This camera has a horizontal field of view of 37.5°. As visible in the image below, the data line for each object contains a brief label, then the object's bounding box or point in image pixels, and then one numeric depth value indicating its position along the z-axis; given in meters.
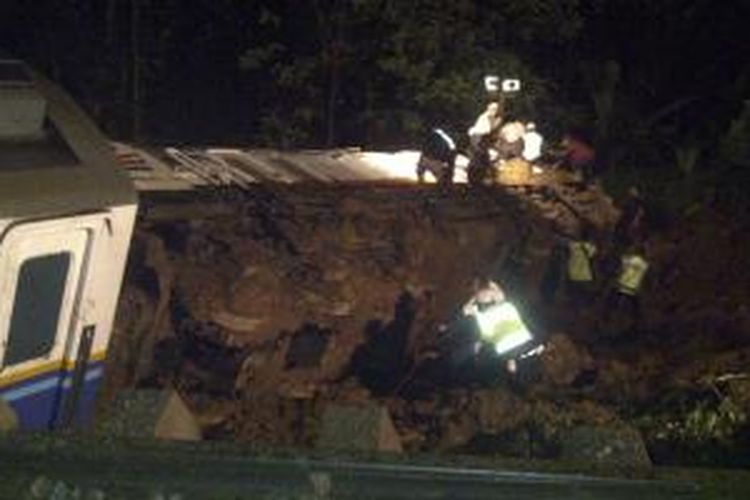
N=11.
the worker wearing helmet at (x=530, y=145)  12.39
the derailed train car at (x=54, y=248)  5.59
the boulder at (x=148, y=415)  4.81
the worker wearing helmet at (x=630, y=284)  11.19
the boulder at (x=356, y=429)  4.64
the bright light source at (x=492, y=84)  13.47
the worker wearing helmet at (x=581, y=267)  11.31
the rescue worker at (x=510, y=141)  12.22
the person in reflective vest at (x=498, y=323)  9.47
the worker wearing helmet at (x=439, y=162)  11.21
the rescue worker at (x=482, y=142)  11.59
